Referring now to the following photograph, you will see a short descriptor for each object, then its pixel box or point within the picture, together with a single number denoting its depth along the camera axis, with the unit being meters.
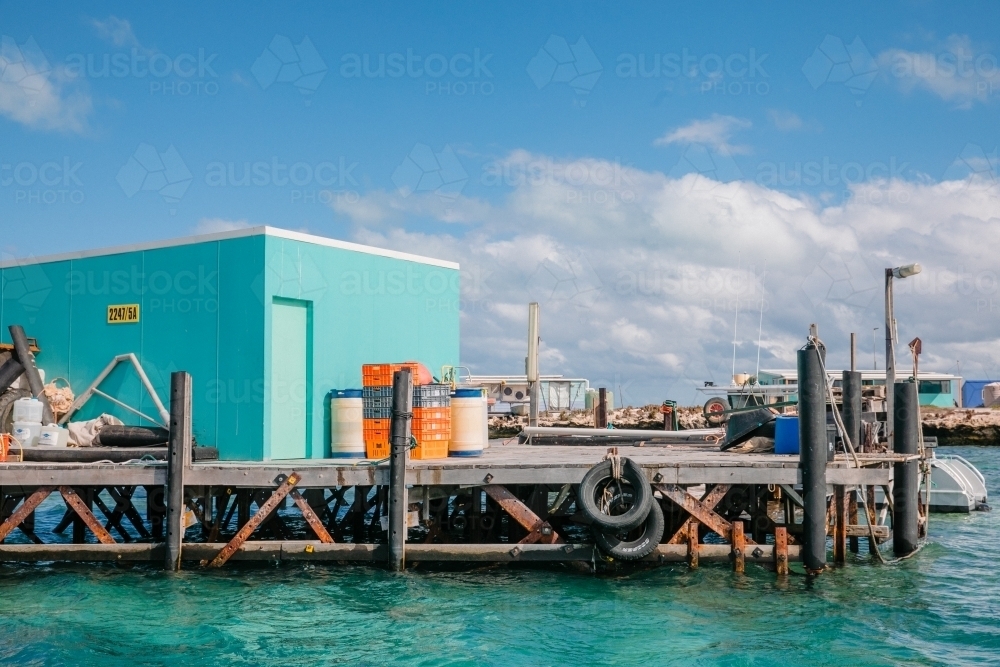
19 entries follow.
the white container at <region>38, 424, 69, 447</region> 15.03
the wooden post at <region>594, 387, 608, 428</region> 26.09
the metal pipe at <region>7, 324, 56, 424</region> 16.44
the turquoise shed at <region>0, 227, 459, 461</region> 14.99
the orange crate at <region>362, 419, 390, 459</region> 14.51
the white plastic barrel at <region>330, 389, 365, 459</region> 14.99
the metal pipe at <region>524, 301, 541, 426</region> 21.59
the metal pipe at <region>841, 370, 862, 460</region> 14.98
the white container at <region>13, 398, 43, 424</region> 15.34
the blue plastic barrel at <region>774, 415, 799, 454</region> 15.11
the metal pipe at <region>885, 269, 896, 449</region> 15.89
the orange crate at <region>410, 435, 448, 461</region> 14.27
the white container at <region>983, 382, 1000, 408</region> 65.25
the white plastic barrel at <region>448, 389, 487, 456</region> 14.91
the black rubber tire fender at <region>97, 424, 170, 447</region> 14.98
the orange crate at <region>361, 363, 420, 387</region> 14.79
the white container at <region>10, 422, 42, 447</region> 14.97
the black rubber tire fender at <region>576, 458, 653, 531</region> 12.01
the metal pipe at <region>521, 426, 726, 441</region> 19.55
